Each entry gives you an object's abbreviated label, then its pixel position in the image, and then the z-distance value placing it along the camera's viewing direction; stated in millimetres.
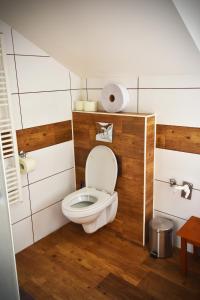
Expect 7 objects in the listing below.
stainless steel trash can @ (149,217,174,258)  2262
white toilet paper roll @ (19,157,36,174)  2209
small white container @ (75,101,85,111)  2680
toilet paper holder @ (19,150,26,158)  2268
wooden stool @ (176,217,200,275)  1958
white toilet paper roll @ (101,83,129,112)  2320
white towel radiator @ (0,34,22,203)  2004
